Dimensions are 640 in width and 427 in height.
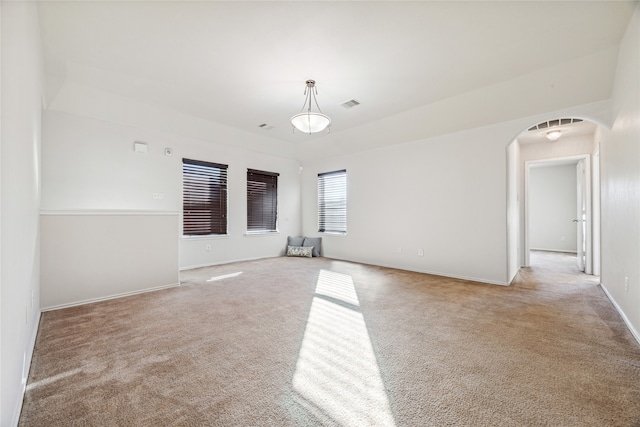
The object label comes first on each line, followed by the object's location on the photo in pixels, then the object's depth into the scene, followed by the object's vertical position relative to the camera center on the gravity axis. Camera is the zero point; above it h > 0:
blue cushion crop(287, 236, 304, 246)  7.25 -0.67
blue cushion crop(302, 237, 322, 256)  7.08 -0.71
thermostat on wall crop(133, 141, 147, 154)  4.77 +1.20
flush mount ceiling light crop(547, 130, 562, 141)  5.14 +1.56
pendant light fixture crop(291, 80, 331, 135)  3.74 +1.34
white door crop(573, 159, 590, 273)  5.41 +0.04
